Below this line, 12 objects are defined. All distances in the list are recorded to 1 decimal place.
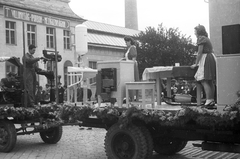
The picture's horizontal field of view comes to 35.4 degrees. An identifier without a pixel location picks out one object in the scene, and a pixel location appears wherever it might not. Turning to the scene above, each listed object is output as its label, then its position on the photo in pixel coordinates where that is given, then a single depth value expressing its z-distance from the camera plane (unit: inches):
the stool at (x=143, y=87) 254.6
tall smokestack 2658.0
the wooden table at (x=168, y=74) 262.1
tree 1409.9
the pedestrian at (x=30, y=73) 334.3
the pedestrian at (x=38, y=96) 349.1
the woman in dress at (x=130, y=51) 306.3
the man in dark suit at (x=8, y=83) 339.3
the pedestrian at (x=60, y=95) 347.9
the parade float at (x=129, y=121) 202.1
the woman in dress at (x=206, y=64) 247.1
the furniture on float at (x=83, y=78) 366.6
